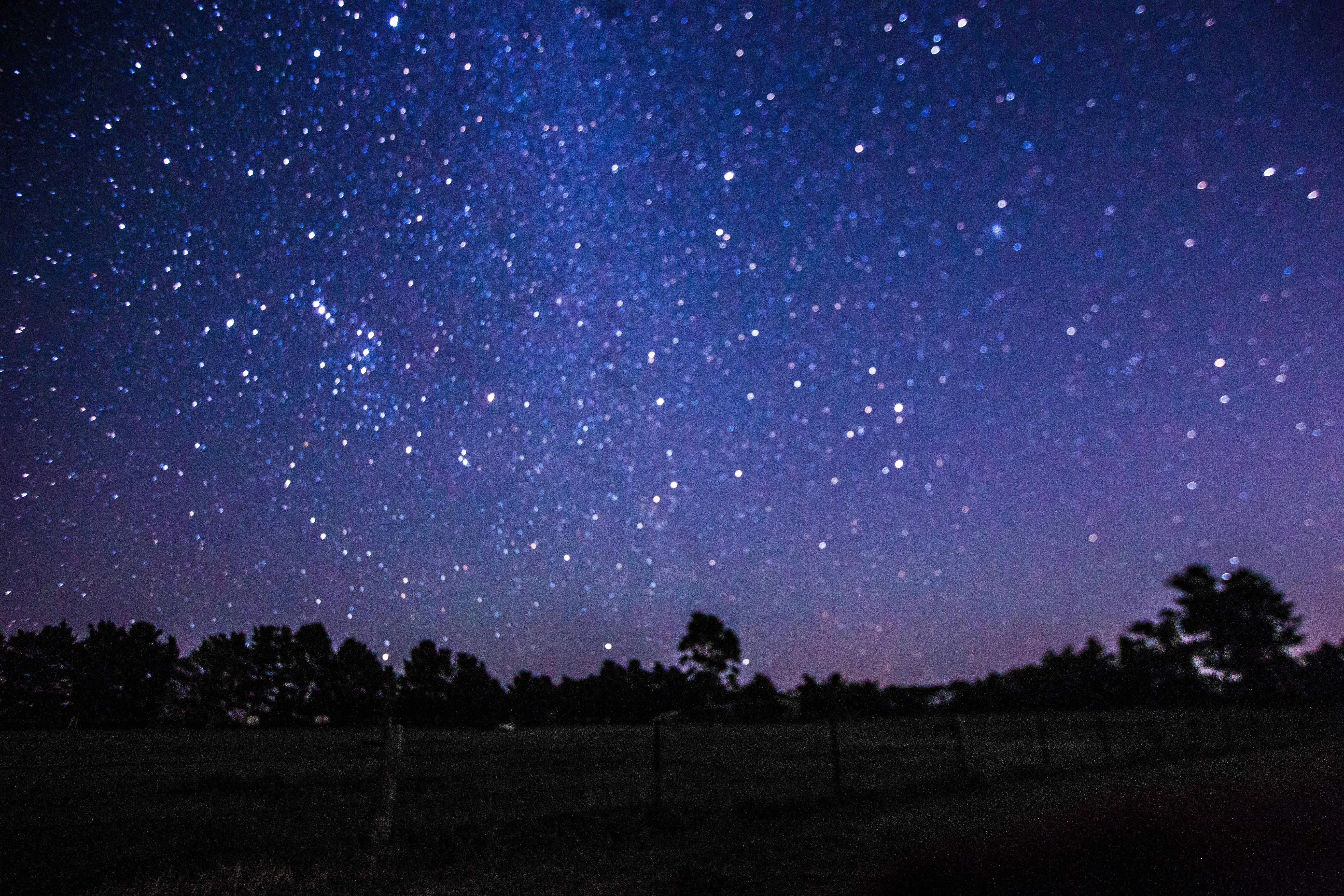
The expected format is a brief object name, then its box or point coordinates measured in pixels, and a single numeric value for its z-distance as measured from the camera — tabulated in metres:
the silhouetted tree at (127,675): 28.95
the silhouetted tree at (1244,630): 66.75
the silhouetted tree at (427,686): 69.88
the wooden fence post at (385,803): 7.33
